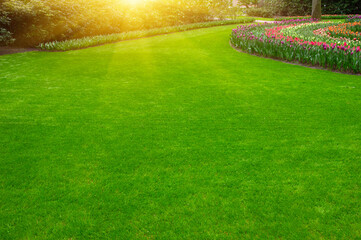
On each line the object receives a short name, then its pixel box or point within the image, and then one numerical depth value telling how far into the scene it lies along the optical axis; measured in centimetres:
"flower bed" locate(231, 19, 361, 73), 793
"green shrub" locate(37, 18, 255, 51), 1267
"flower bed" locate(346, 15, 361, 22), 1522
